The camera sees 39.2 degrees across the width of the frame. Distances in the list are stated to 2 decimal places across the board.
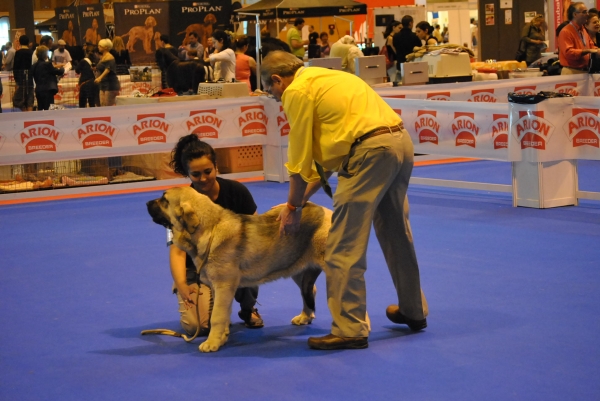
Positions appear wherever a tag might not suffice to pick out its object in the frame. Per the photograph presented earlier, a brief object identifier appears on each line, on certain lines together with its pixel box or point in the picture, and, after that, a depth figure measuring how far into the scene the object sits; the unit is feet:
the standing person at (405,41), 55.16
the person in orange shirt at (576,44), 39.60
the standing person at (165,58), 53.11
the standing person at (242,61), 49.80
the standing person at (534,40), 61.98
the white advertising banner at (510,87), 40.78
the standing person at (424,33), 55.72
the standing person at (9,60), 80.46
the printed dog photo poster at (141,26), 77.41
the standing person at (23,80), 62.75
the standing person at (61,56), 76.79
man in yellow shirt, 14.70
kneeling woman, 16.48
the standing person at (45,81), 57.47
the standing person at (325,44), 70.54
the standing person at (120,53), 72.69
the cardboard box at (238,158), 39.60
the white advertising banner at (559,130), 28.60
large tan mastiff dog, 15.56
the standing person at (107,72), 52.44
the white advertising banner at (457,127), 30.78
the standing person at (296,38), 59.77
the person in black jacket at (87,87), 53.42
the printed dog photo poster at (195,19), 78.74
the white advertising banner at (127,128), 35.42
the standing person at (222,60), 48.03
